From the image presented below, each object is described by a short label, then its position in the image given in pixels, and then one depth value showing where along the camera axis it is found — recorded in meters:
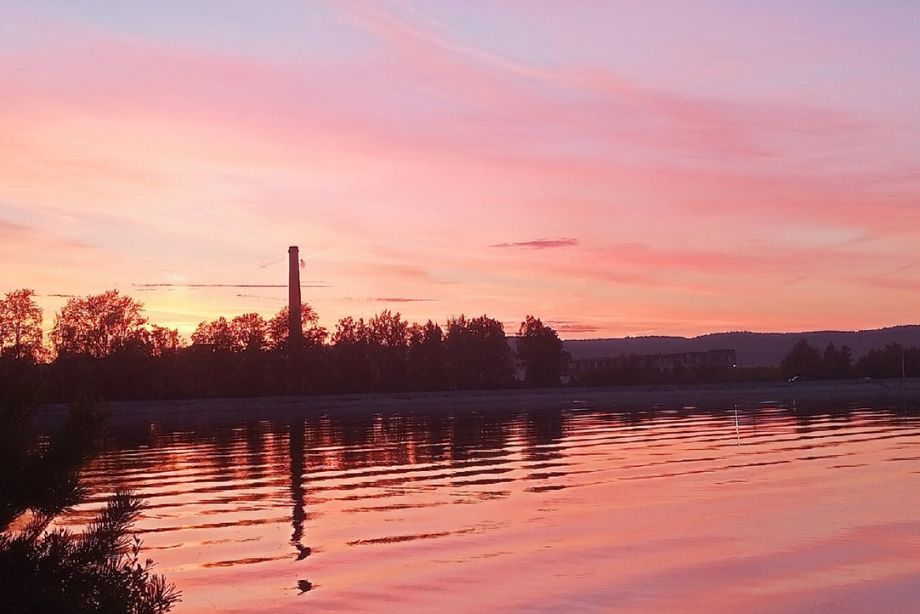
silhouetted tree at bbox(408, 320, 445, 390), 138.88
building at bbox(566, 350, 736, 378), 179.62
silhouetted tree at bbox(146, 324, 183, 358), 132.88
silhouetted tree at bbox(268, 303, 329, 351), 143.38
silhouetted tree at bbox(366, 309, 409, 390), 138.25
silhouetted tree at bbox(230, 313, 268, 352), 138.62
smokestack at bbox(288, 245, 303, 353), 132.50
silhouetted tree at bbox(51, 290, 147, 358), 129.38
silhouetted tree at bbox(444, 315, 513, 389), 141.12
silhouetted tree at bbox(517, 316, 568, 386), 145.12
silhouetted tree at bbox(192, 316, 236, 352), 136.50
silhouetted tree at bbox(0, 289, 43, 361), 123.31
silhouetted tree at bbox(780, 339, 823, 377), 138.75
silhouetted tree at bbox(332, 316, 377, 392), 134.12
